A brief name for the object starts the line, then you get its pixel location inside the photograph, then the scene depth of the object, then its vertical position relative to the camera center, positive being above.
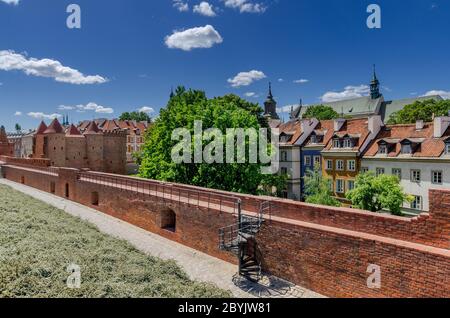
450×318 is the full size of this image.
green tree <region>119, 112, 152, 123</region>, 90.69 +11.49
